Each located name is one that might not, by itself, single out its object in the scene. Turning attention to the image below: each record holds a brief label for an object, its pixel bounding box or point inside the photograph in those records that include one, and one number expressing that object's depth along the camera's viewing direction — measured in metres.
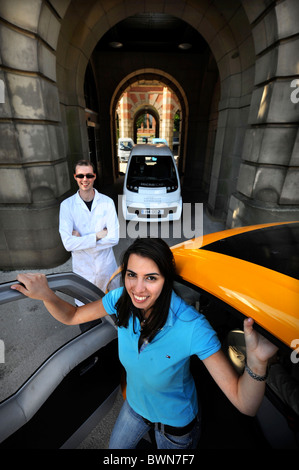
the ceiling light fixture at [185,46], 9.58
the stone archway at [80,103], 3.75
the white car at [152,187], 6.62
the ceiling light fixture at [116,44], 9.63
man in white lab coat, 2.82
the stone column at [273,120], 3.83
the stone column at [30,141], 3.57
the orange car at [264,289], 1.15
